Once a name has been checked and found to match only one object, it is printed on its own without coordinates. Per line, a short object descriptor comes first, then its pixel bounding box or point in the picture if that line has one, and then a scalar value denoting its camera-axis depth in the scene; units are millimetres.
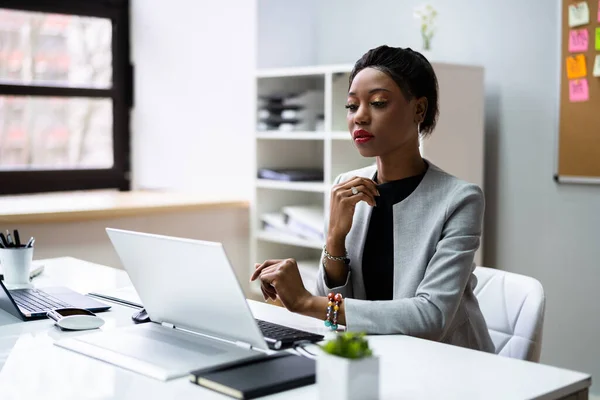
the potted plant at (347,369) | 1067
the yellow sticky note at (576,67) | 3029
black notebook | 1184
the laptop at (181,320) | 1310
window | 4004
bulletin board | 3002
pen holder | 2084
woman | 1625
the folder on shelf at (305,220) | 3676
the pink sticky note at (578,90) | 3027
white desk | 1191
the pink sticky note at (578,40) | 3018
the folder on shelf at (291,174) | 3760
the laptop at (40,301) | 1730
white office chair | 1814
